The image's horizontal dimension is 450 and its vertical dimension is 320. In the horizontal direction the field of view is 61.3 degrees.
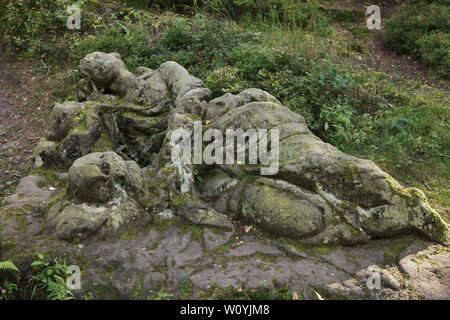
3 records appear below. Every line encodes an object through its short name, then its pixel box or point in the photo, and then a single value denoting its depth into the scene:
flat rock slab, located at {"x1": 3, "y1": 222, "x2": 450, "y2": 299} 3.49
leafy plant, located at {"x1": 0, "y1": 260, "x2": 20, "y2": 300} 3.54
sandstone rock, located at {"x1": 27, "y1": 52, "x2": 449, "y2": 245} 4.12
